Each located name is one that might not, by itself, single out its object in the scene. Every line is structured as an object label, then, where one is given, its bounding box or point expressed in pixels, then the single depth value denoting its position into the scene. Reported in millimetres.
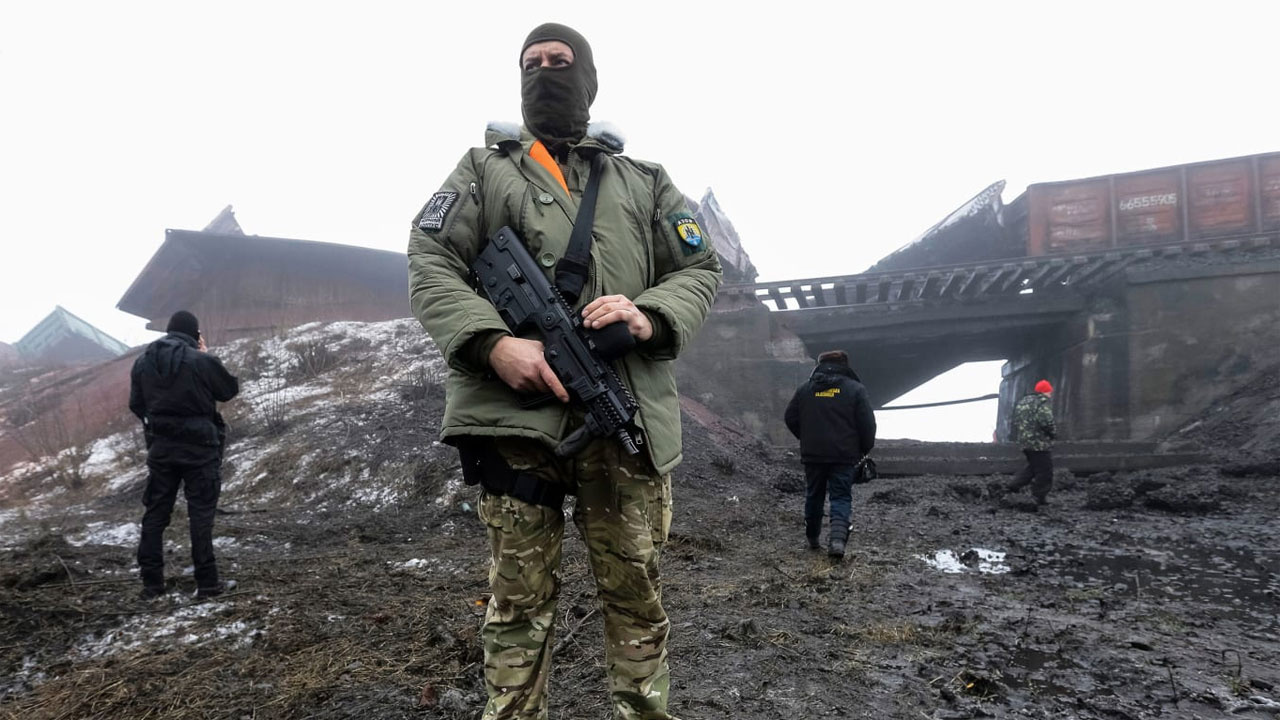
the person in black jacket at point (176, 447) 4160
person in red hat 7555
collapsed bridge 12219
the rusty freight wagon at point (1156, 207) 13344
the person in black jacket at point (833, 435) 5395
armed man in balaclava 1484
